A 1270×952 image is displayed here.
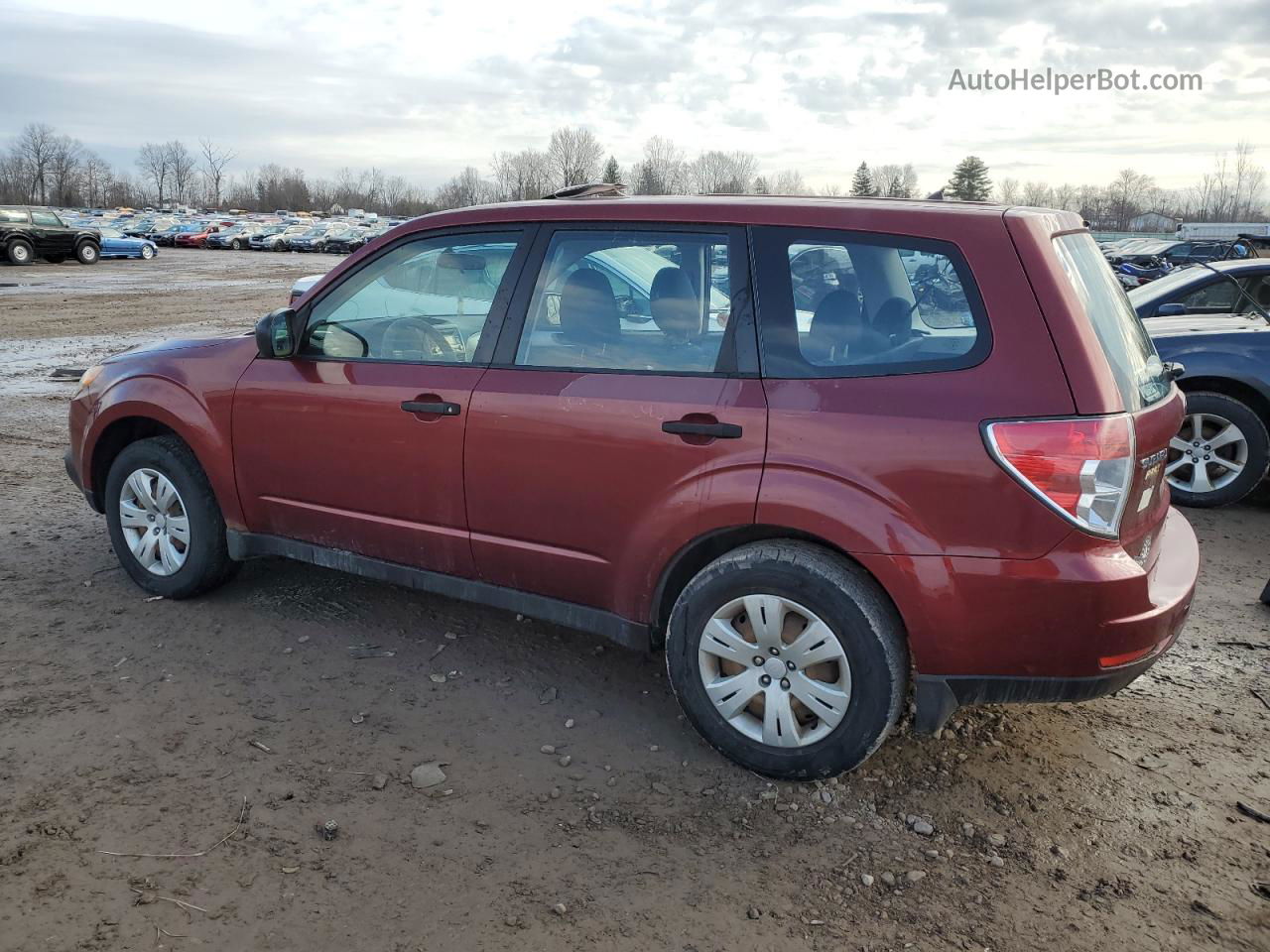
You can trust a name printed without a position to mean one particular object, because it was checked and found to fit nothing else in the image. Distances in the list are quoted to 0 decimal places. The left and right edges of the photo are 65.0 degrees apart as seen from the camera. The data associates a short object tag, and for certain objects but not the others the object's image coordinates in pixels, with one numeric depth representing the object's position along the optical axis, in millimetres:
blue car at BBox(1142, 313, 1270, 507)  6258
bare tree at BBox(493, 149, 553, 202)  99438
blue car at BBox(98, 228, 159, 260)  37125
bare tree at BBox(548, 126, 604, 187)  98606
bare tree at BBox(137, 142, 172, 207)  143125
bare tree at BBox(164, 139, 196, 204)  144250
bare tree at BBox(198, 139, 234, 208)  144250
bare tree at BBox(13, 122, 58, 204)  114375
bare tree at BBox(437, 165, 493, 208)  113019
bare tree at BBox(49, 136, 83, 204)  117250
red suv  2832
